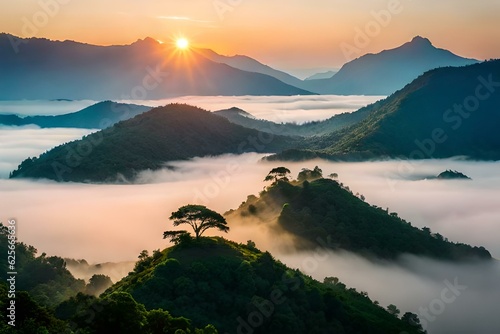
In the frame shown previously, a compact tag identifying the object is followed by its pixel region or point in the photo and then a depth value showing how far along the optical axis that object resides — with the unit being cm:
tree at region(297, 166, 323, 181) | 16150
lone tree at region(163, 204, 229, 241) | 7925
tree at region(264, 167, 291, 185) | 14912
